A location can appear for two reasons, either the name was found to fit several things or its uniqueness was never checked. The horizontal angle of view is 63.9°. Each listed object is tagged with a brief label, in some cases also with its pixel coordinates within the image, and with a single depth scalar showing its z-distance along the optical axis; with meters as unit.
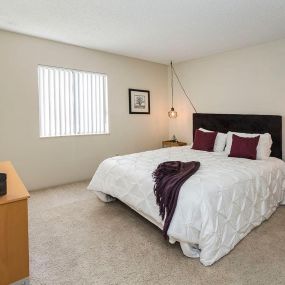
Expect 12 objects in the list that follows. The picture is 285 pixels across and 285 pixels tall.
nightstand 5.11
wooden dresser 1.48
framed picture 4.87
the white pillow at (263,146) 3.32
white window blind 3.88
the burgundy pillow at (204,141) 3.97
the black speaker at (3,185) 1.52
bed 1.97
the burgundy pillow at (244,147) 3.32
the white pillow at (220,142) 3.92
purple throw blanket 2.10
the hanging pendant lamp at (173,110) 5.15
